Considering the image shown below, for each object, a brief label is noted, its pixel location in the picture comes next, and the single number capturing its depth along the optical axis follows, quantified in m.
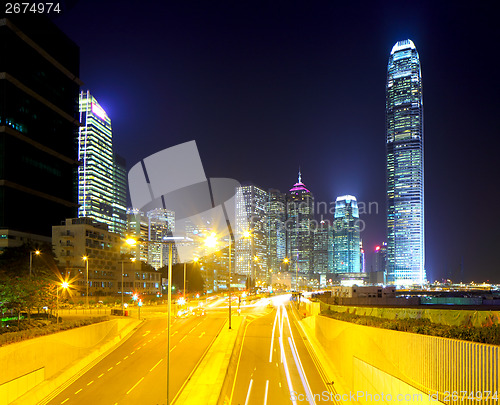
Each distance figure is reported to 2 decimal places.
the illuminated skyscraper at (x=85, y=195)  197.88
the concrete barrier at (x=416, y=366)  10.96
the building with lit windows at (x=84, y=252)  82.81
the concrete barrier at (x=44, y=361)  20.09
